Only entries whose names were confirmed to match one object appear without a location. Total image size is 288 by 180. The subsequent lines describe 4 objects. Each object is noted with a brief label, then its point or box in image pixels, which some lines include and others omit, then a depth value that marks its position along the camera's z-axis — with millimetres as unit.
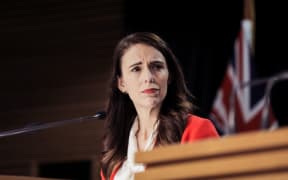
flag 10469
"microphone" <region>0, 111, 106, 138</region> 5082
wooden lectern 2695
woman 4629
